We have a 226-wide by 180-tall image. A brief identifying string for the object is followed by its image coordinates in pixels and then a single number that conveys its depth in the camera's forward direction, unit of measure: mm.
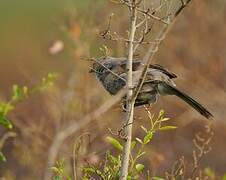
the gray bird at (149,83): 9445
